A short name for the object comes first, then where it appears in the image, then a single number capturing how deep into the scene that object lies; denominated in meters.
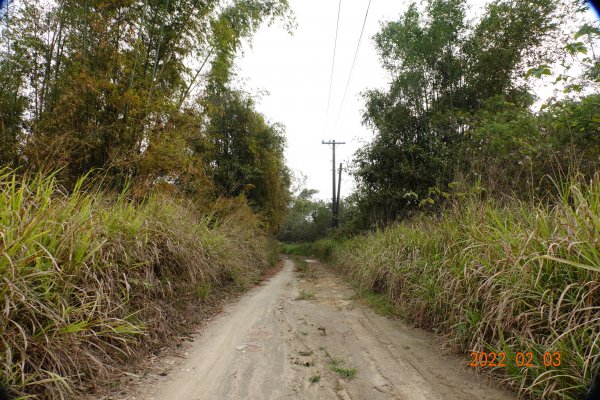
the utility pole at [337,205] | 21.48
